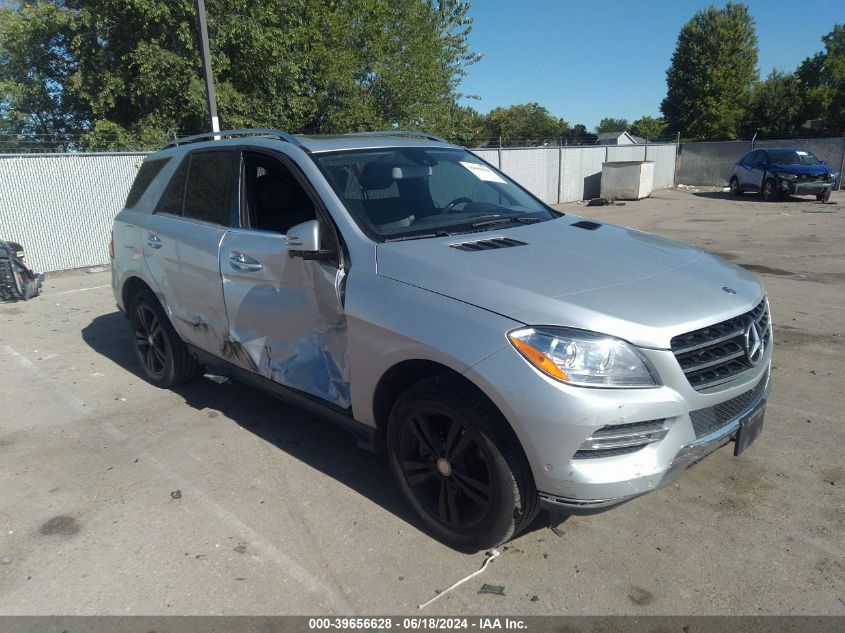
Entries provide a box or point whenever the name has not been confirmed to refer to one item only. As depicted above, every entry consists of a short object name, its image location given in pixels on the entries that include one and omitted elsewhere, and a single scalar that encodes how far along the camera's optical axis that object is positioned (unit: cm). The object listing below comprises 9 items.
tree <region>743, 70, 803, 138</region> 4753
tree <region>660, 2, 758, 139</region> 5278
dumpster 2214
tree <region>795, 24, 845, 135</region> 4200
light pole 1178
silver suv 245
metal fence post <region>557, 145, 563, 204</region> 2204
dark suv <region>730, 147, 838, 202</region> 1923
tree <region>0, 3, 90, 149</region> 1714
